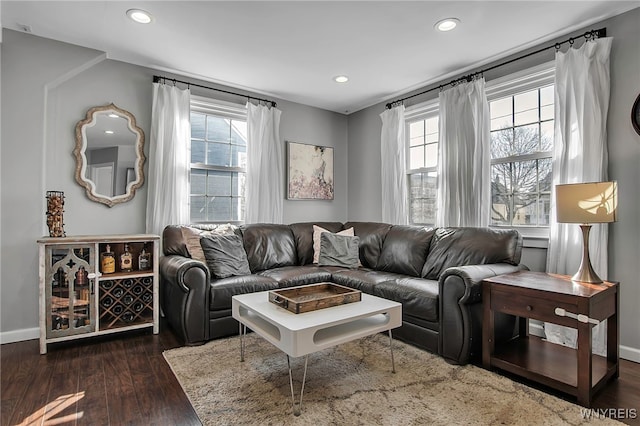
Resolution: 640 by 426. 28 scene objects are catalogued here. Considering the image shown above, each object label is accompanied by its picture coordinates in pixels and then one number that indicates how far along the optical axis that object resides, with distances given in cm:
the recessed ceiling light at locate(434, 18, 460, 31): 259
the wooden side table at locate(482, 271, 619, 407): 185
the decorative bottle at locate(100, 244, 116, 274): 286
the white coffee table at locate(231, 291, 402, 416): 176
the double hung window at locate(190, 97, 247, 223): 381
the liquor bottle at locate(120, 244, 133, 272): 299
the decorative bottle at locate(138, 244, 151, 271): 306
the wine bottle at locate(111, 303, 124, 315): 289
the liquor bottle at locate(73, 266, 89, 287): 274
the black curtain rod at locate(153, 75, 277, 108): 343
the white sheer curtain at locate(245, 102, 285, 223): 403
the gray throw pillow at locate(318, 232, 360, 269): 375
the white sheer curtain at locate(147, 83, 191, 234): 338
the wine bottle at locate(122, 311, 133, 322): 293
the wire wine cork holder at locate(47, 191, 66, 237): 275
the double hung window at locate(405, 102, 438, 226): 397
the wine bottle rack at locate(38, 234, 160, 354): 261
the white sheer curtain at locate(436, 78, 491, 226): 326
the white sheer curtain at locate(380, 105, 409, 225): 414
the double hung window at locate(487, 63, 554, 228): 300
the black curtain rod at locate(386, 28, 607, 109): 256
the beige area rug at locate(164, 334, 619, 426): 174
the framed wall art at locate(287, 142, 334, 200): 448
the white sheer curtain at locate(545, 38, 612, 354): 251
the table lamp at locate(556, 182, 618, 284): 208
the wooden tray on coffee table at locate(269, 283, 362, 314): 204
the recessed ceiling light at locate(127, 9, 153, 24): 247
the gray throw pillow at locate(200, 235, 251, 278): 307
